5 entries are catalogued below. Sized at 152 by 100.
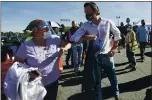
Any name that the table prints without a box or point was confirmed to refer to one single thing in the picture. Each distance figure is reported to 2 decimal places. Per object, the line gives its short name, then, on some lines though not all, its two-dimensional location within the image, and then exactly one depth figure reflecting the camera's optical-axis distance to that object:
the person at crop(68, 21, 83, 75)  4.23
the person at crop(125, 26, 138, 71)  4.40
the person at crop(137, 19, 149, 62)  5.60
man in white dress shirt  2.14
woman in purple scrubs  1.77
